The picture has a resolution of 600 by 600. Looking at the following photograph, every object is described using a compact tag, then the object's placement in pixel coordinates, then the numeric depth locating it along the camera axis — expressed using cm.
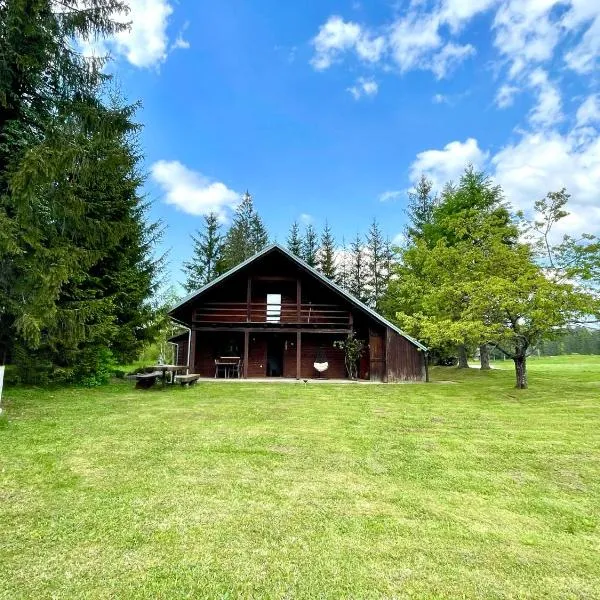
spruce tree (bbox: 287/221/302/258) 3512
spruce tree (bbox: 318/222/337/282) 3431
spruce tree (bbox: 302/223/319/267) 3566
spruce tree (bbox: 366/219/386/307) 3344
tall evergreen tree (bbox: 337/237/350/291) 3450
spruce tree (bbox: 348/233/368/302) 3400
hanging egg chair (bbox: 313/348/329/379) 1727
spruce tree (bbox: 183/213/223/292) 3238
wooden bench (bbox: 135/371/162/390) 1232
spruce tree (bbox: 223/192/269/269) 3234
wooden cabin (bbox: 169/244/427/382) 1666
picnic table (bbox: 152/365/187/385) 1269
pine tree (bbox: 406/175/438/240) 2952
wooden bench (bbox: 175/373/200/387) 1280
